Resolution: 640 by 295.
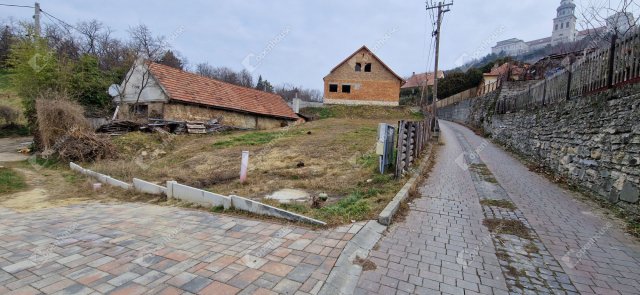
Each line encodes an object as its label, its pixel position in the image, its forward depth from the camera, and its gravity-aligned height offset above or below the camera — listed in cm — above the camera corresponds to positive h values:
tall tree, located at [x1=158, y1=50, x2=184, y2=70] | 4284 +867
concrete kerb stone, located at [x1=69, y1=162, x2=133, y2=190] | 843 -197
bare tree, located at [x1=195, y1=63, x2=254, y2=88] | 6280 +1014
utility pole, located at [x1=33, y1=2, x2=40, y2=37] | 1878 +590
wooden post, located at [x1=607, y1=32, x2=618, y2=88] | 654 +175
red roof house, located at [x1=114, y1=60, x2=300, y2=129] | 1927 +137
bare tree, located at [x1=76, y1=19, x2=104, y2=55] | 3916 +995
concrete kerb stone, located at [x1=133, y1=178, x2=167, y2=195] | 738 -181
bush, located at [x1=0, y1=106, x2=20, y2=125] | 2288 -37
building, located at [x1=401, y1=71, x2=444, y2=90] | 5602 +975
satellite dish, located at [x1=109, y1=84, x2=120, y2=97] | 2122 +178
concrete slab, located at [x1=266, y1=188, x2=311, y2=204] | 611 -155
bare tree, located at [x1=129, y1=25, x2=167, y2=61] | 2740 +715
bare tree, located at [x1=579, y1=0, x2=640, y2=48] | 670 +286
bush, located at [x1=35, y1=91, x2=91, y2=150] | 1373 -34
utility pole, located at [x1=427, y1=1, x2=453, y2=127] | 2009 +725
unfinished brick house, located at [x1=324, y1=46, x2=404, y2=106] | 3269 +512
